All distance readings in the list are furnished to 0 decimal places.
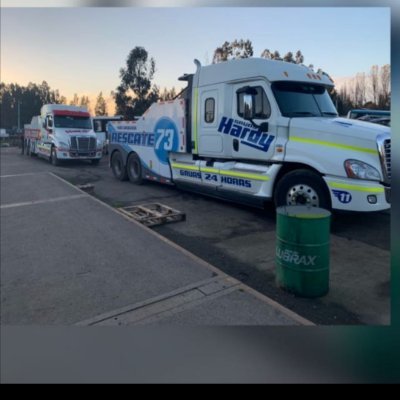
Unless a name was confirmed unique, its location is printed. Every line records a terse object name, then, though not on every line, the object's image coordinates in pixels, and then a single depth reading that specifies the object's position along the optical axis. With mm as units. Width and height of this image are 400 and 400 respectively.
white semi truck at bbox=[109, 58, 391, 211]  5812
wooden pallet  7180
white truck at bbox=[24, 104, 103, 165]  15484
